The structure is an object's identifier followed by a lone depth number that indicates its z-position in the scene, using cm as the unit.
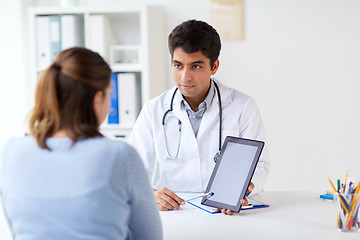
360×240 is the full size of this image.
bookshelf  288
